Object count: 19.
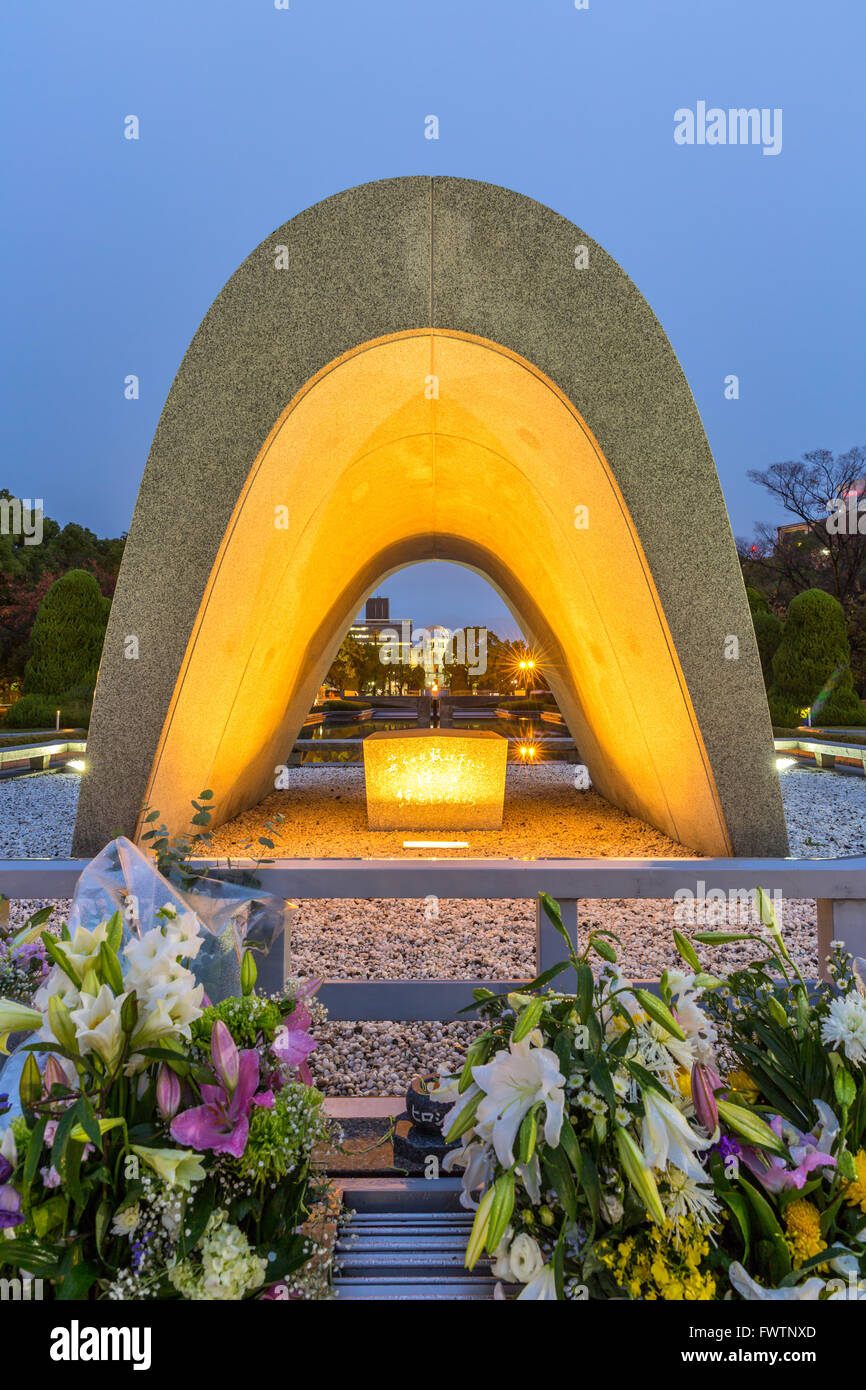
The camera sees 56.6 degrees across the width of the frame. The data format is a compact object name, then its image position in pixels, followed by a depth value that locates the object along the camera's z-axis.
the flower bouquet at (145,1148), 0.97
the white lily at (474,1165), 1.09
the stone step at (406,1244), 1.12
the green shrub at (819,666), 21.22
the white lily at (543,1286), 0.97
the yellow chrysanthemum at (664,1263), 0.97
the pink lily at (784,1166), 1.05
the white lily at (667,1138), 0.96
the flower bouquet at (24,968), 1.50
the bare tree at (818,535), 29.22
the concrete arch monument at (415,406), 5.32
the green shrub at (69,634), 20.84
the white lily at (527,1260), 1.00
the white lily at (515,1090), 0.96
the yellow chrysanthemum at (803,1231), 1.01
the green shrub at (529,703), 27.28
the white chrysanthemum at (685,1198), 0.99
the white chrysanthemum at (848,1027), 1.09
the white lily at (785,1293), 0.97
